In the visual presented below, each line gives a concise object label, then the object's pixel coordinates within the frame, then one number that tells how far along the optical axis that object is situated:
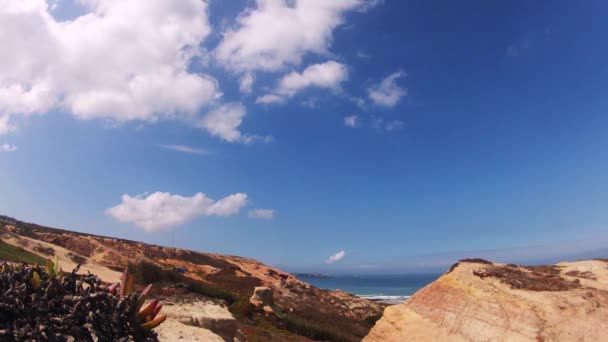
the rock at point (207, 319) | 12.44
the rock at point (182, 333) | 9.50
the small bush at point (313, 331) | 22.30
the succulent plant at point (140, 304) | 4.31
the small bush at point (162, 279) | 24.55
